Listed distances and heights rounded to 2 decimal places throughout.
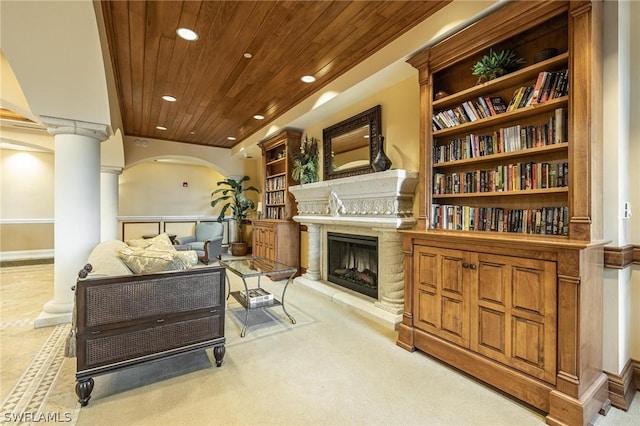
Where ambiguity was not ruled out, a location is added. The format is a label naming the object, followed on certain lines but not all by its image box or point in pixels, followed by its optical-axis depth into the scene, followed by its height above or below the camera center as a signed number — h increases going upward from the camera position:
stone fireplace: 3.00 -0.13
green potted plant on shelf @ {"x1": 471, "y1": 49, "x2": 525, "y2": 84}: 2.12 +1.12
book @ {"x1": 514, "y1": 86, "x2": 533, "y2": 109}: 2.02 +0.83
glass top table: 3.03 -0.67
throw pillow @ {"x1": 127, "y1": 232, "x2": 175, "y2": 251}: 3.29 -0.37
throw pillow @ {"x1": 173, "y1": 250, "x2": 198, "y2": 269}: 2.31 -0.37
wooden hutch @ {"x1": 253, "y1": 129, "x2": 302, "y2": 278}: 5.07 +0.12
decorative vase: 3.20 +0.57
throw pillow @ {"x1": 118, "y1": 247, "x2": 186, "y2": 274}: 2.18 -0.38
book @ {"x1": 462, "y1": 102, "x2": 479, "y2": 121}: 2.34 +0.85
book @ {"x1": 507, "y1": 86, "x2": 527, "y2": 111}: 2.06 +0.84
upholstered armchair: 5.90 -0.67
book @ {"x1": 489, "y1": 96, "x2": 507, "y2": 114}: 2.22 +0.86
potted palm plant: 7.43 +0.15
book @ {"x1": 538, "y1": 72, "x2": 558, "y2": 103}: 1.89 +0.84
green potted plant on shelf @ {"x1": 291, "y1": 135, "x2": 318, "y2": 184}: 4.58 +0.80
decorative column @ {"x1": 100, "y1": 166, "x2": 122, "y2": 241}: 6.23 +0.23
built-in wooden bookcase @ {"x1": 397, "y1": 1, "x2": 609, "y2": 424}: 1.65 -0.01
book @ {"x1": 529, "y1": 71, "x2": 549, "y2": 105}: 1.91 +0.86
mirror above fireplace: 3.46 +0.93
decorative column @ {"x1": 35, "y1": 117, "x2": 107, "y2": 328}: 3.09 +0.05
